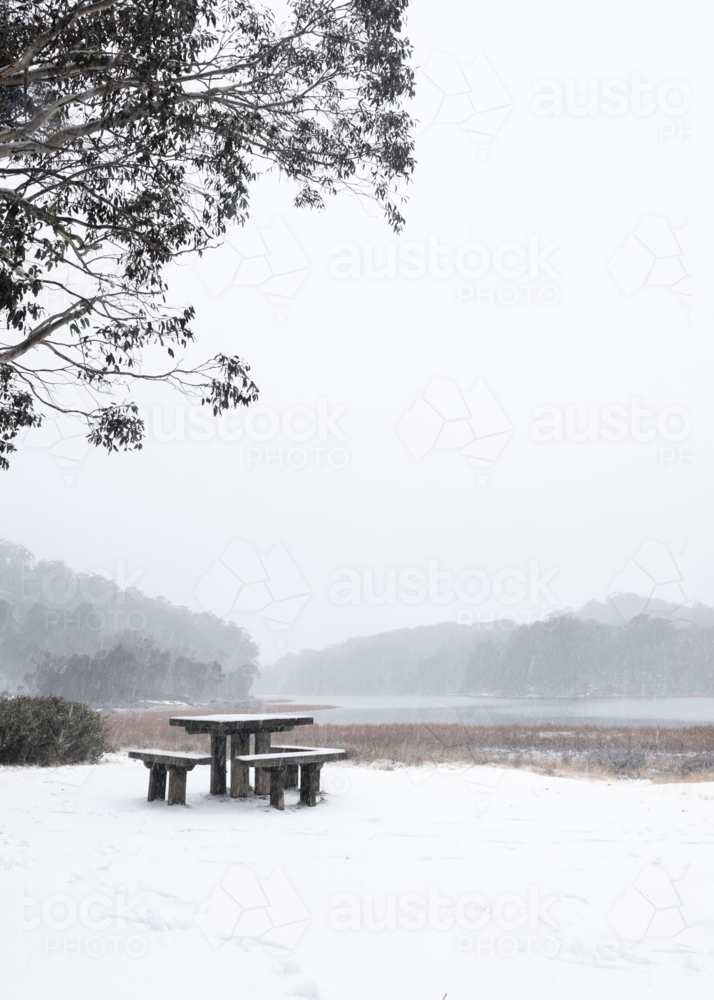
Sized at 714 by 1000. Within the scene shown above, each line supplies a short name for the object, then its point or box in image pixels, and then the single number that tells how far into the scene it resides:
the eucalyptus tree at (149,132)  6.26
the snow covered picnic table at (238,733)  7.79
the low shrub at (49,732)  10.76
